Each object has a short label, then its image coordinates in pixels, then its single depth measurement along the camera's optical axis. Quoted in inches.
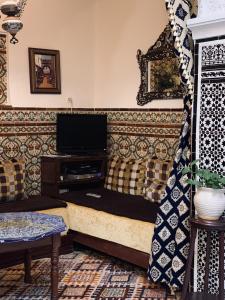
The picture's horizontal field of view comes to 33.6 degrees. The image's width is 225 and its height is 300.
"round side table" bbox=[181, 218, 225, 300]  110.2
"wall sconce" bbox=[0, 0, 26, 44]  122.7
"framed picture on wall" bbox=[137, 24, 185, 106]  175.3
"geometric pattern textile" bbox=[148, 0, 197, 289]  120.8
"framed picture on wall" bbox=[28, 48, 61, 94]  190.1
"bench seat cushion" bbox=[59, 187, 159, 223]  152.8
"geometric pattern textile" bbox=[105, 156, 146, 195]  183.8
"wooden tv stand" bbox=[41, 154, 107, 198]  184.9
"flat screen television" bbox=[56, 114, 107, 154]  194.5
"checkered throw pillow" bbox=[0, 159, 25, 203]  172.9
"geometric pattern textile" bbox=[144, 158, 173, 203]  169.7
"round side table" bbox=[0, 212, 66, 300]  112.6
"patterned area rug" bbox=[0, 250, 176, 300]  135.1
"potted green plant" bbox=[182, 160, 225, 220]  111.3
